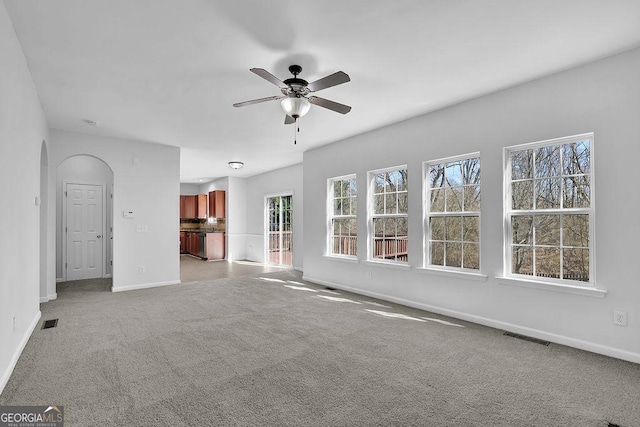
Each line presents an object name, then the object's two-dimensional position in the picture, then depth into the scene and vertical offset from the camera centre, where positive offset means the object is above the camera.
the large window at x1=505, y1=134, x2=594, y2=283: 3.23 +0.03
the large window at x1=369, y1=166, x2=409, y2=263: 4.98 +0.00
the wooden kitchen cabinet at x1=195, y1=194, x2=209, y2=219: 11.34 +0.30
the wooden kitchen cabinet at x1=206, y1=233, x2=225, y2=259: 10.38 -0.99
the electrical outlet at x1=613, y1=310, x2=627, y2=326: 2.89 -0.94
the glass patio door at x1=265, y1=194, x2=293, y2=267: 9.20 -0.48
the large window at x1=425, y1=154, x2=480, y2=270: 4.11 +0.01
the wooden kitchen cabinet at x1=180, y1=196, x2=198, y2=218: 11.98 +0.32
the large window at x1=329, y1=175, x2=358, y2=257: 5.88 -0.04
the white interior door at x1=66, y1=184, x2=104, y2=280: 6.68 -0.34
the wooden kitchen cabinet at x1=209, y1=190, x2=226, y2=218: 10.55 +0.37
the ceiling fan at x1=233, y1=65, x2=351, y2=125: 2.87 +1.15
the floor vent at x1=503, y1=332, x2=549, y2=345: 3.29 -1.30
